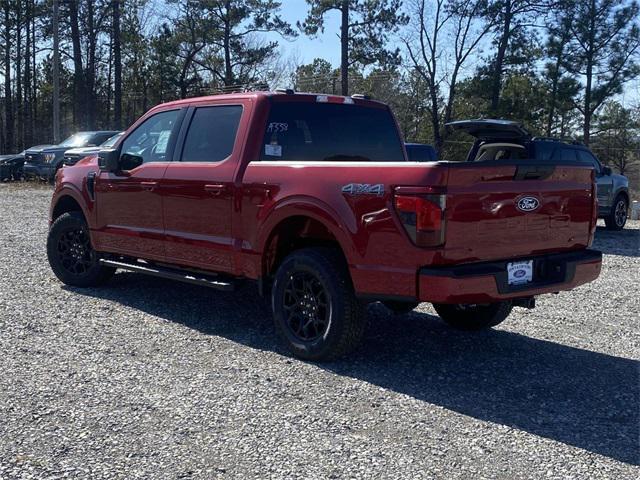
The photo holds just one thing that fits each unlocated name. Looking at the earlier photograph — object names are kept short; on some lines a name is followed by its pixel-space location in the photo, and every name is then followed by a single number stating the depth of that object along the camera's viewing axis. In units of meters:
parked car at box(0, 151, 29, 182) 27.27
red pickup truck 4.55
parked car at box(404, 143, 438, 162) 12.57
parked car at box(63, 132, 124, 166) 19.65
